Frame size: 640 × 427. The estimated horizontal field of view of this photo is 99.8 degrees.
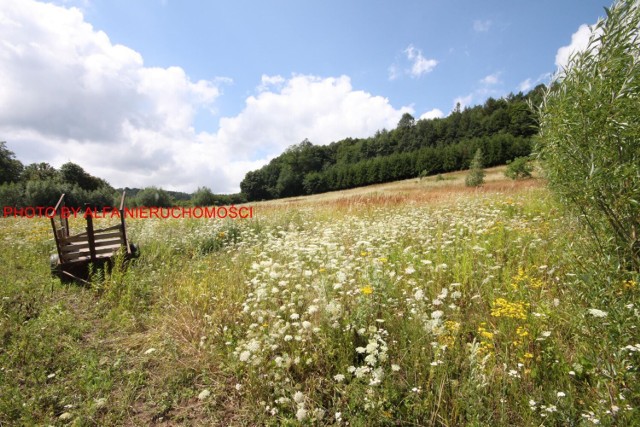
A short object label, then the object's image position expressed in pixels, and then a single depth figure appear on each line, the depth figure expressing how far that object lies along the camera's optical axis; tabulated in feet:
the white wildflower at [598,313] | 6.24
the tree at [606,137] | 6.56
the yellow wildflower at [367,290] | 9.11
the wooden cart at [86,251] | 18.78
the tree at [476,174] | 93.66
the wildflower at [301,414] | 6.59
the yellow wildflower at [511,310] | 8.18
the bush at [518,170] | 86.14
